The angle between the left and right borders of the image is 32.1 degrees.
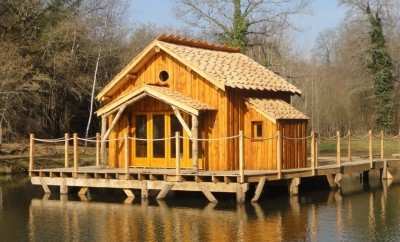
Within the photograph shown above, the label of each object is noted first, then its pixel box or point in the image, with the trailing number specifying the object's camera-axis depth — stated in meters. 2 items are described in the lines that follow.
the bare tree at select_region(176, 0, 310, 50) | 44.00
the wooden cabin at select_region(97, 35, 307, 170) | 24.19
